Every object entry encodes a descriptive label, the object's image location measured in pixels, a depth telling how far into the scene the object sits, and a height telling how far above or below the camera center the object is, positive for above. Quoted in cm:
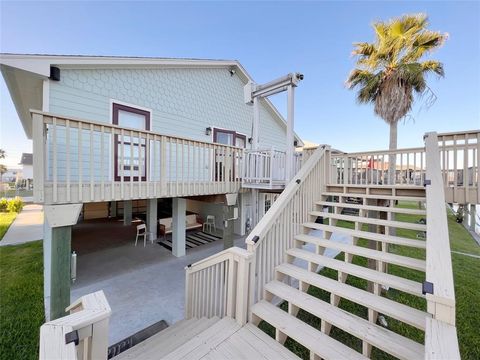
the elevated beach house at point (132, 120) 343 +175
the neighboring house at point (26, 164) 3502 +242
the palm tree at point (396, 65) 664 +382
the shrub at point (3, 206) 1428 -182
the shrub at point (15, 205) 1425 -178
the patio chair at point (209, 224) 1025 -208
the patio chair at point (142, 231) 811 -207
